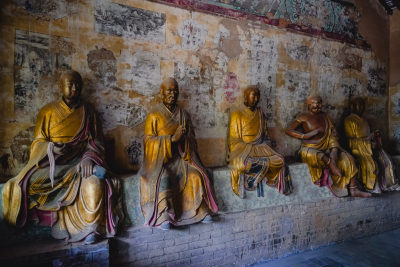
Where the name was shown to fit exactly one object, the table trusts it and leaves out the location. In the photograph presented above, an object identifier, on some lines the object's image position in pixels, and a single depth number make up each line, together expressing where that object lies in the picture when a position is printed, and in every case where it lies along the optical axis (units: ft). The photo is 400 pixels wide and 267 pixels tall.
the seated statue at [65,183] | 10.30
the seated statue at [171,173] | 11.84
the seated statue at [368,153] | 18.07
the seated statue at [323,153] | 16.83
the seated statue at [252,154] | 14.49
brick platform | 10.20
